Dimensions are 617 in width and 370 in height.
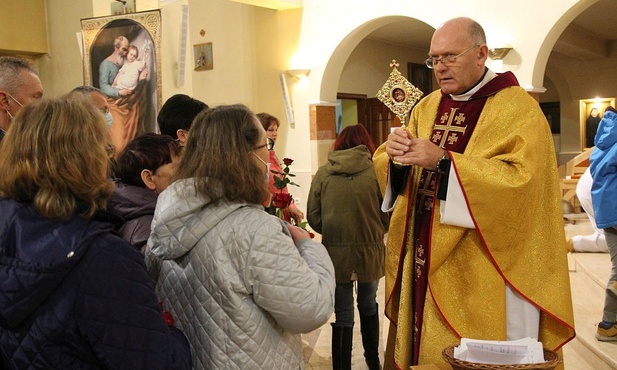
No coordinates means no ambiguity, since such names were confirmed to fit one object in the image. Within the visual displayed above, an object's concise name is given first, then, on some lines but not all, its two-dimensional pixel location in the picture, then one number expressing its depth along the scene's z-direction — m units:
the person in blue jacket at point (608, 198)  4.18
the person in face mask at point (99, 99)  2.97
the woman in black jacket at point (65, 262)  1.31
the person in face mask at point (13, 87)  2.59
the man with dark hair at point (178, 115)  2.92
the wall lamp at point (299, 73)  9.20
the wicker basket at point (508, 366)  1.68
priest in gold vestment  2.27
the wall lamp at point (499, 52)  7.57
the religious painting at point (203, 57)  9.63
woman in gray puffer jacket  1.65
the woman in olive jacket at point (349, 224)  3.81
